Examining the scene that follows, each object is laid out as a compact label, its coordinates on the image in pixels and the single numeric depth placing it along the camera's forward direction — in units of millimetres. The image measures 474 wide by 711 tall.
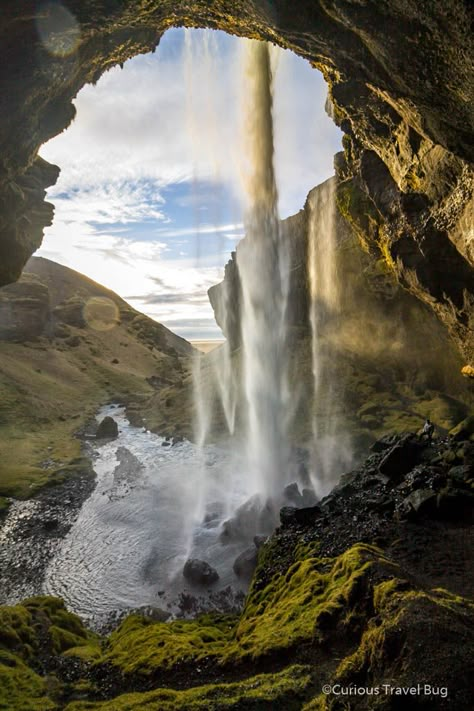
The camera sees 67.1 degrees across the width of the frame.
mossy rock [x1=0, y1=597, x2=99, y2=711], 8060
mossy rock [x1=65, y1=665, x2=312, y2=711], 6500
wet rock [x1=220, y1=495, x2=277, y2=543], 20656
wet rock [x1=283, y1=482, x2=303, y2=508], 23312
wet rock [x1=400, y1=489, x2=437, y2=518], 13656
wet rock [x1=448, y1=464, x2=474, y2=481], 14758
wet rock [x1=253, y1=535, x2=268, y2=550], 18361
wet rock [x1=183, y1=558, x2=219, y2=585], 16906
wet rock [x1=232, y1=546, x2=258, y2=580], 16975
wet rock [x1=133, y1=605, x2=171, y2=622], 14523
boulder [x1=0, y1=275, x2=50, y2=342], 81312
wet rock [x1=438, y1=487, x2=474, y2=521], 13508
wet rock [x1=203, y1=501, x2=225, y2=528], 22922
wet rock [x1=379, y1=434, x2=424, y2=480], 17734
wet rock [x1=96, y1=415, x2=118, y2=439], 46406
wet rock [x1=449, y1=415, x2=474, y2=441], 18547
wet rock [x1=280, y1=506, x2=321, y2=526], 15655
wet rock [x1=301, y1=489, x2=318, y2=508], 22906
